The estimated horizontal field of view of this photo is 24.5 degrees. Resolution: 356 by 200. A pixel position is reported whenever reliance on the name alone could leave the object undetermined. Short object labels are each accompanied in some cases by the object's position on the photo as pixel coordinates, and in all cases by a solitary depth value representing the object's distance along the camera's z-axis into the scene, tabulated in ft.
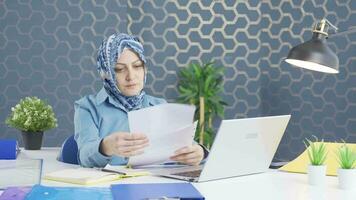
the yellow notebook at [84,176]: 8.22
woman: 10.06
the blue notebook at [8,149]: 9.83
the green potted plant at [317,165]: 8.39
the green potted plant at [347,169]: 8.19
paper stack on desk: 8.10
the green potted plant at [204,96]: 17.44
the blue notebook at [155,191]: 7.44
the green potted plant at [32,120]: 11.40
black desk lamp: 8.73
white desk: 7.78
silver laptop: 8.32
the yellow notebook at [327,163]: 9.01
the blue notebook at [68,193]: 7.40
